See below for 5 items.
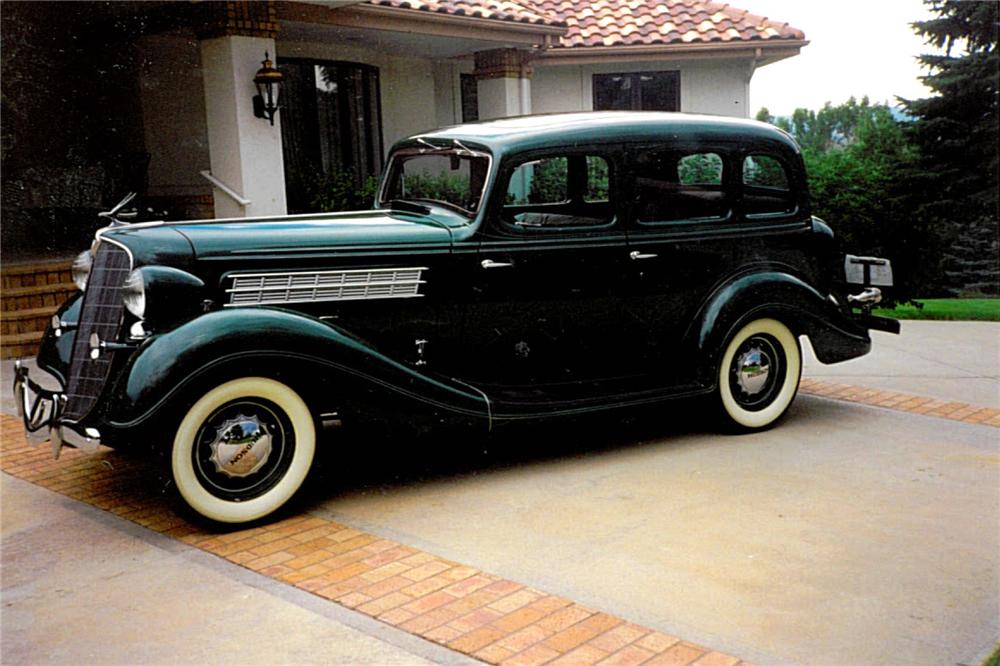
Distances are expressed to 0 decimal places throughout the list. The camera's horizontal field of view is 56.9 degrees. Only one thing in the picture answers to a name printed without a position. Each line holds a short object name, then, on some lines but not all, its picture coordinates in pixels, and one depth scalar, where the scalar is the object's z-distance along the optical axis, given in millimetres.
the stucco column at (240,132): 9422
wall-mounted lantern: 9367
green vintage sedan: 3914
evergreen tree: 13039
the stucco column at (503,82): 13047
